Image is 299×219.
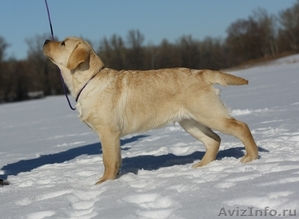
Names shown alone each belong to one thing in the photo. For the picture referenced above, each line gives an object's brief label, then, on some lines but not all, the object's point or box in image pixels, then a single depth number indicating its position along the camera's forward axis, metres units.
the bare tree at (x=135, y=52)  82.56
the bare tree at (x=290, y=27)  83.46
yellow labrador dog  5.68
